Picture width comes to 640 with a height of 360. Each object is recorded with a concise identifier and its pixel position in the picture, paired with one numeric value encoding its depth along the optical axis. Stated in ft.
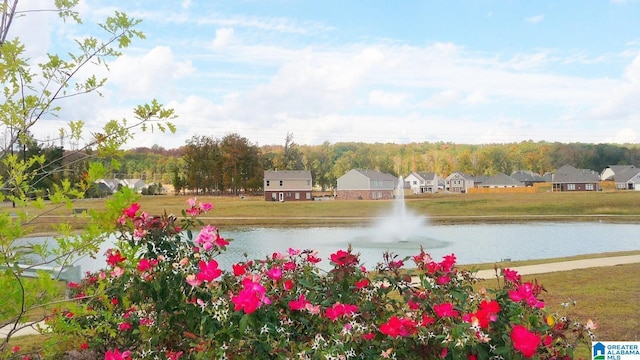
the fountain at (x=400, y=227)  66.13
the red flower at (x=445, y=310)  8.42
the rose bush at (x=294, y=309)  8.09
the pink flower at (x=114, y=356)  8.86
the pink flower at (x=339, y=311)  8.73
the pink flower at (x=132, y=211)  10.11
